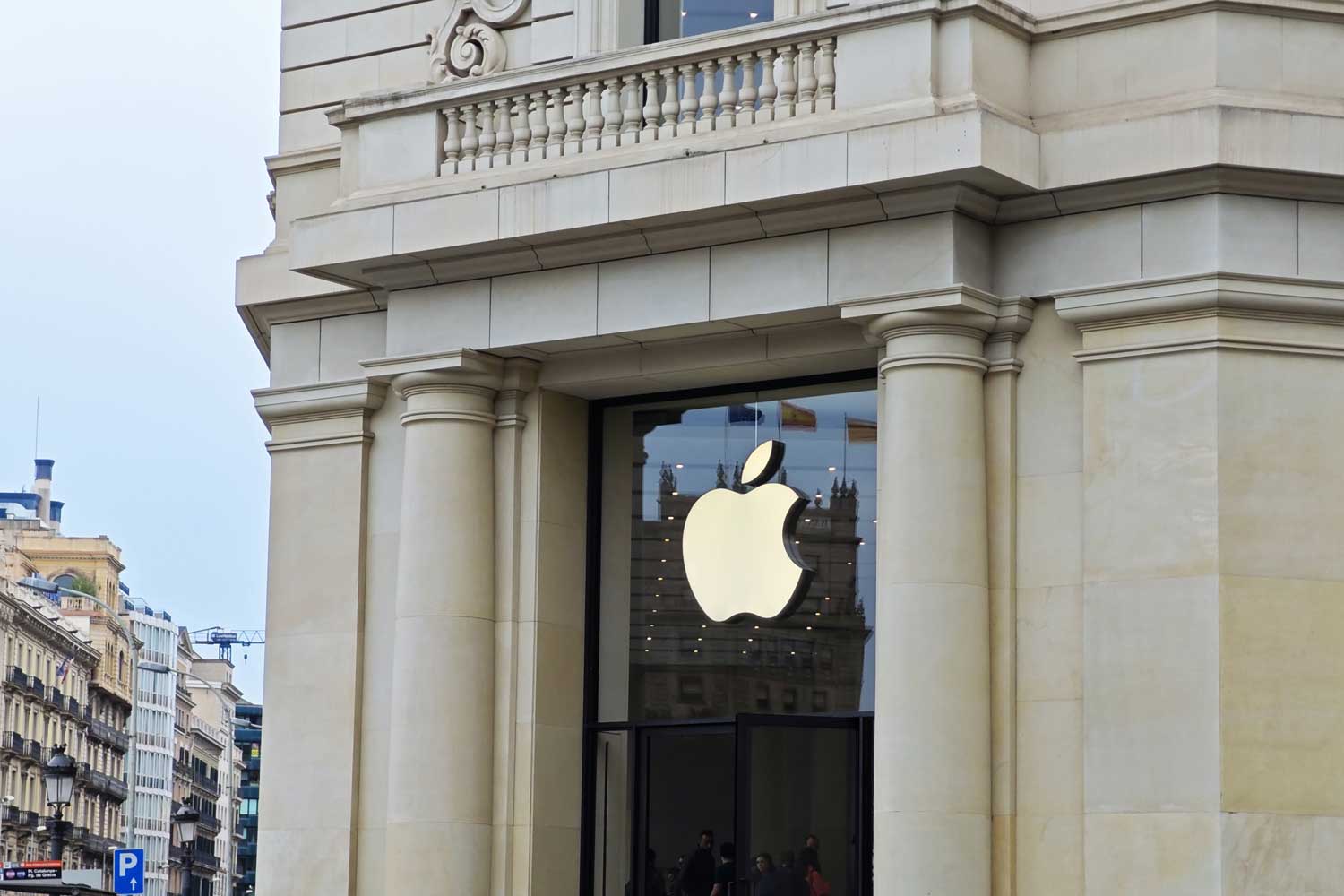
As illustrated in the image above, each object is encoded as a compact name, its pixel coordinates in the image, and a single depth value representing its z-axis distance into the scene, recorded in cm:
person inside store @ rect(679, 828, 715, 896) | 2098
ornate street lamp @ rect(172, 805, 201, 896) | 5300
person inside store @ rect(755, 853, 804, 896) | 2002
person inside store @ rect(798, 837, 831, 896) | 2006
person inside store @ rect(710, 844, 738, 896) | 2078
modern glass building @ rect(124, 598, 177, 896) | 18088
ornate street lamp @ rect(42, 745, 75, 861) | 4281
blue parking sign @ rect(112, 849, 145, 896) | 3831
